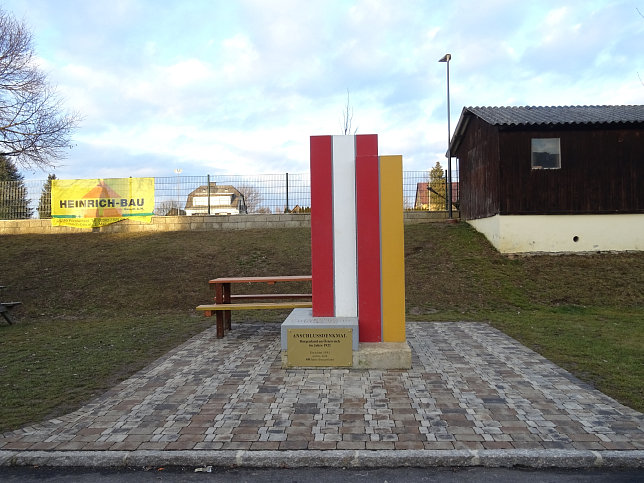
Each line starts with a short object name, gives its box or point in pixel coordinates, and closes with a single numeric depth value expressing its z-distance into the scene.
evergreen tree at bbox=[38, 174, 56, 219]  19.19
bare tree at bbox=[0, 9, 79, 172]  15.54
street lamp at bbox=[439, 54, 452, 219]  19.89
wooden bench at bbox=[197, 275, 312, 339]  7.41
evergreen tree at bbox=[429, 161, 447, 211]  19.70
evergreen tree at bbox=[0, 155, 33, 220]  19.59
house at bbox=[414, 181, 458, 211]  19.12
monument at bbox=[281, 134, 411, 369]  5.79
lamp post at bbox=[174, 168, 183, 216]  19.10
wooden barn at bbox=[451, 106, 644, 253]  14.97
